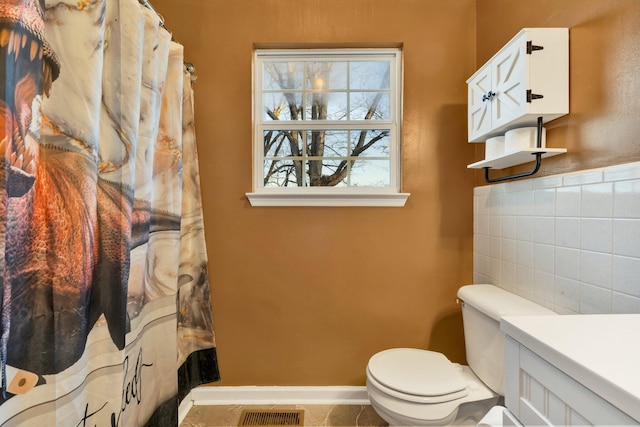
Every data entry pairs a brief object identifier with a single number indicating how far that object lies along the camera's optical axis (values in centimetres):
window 174
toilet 113
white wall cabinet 107
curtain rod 150
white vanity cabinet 42
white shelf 109
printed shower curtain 65
